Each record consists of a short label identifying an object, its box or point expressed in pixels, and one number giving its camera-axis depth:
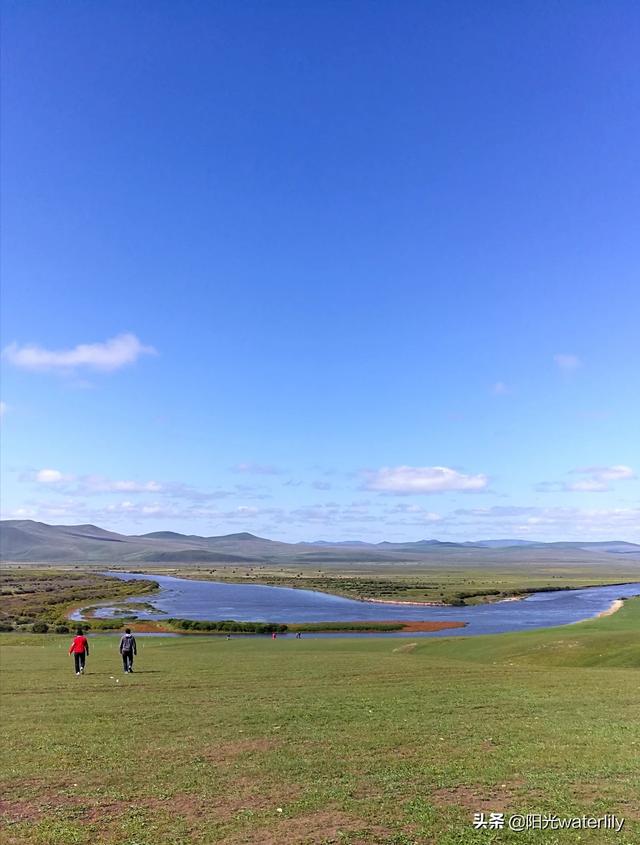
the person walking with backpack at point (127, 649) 26.30
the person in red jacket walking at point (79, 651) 25.97
